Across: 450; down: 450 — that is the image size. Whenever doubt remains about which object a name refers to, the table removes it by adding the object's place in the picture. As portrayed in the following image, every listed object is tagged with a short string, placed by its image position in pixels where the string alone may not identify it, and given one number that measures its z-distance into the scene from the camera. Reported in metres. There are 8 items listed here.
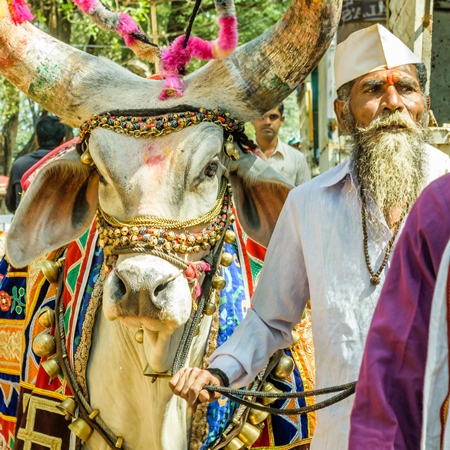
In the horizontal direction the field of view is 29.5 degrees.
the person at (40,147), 6.12
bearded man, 2.71
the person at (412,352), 1.79
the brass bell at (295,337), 3.66
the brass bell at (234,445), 3.46
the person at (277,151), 7.39
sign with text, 7.77
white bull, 3.18
